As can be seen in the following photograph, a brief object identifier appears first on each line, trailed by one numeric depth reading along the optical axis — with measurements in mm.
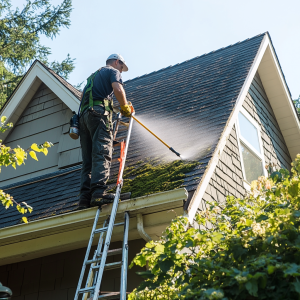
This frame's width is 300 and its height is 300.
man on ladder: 4648
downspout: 4375
